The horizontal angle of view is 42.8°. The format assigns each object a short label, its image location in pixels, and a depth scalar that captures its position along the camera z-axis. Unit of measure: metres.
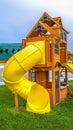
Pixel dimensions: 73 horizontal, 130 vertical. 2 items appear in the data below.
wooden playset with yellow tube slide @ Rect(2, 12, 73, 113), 4.67
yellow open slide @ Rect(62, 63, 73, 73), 6.10
